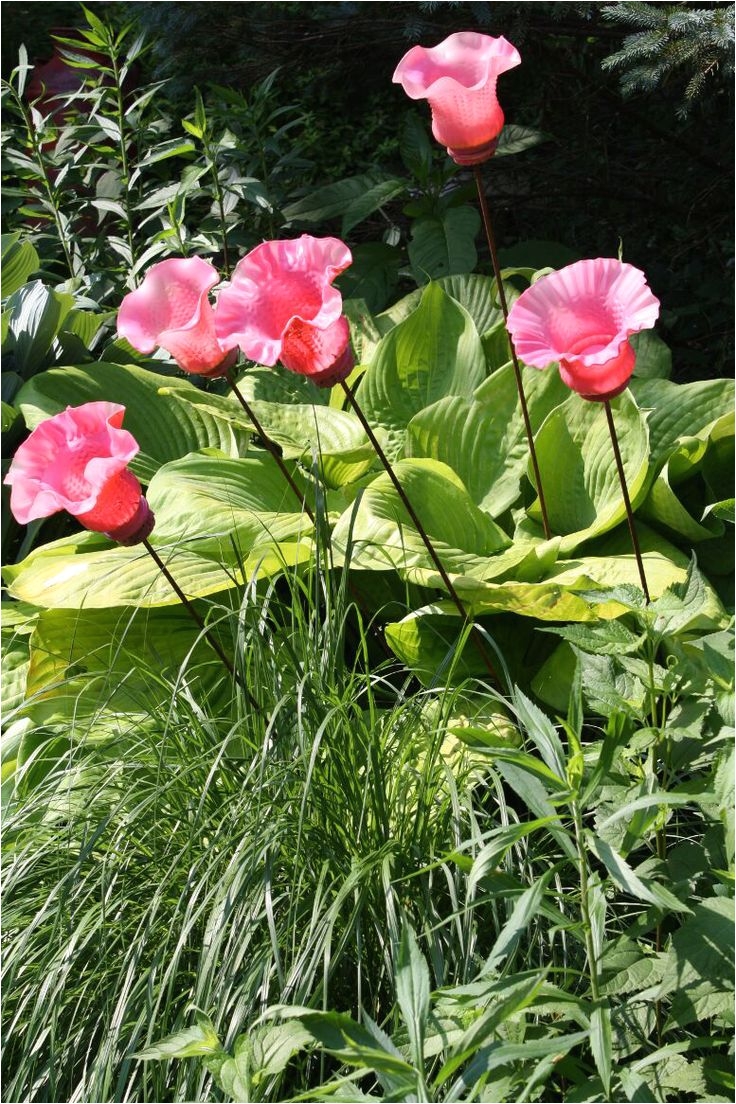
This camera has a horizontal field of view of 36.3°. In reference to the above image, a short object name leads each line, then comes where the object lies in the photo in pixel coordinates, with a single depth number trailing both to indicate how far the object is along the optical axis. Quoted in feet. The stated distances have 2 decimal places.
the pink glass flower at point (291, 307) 4.78
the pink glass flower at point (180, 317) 4.98
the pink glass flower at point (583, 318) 4.66
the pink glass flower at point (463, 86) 5.21
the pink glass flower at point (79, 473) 4.90
